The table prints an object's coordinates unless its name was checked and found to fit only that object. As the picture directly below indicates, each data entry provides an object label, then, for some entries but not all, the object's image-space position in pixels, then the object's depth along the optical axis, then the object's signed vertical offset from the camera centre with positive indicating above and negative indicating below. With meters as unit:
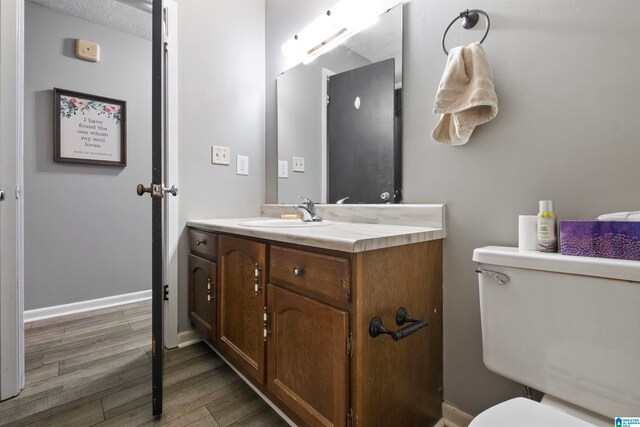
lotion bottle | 0.82 -0.06
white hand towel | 0.93 +0.38
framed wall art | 2.22 +0.61
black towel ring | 1.01 +0.66
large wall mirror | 1.29 +0.45
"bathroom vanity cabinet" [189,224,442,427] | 0.80 -0.40
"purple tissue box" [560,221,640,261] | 0.68 -0.07
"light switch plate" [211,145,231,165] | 1.85 +0.33
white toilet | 0.65 -0.32
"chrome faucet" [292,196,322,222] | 1.46 -0.02
